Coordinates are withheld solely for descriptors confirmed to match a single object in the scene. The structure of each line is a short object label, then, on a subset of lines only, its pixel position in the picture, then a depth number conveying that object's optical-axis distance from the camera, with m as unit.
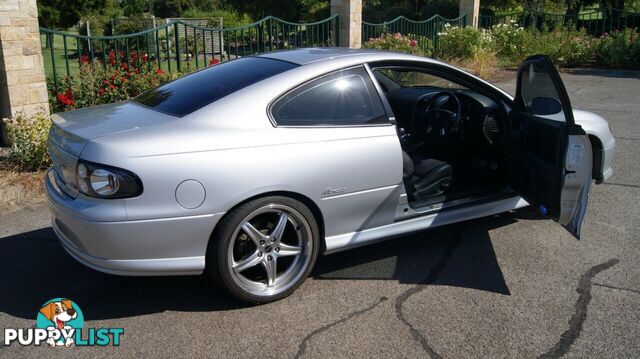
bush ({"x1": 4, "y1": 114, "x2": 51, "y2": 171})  6.32
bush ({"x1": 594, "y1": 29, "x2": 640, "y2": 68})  16.99
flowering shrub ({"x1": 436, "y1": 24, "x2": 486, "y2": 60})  16.34
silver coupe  3.27
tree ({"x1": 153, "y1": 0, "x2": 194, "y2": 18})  65.31
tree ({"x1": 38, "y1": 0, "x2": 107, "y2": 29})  33.78
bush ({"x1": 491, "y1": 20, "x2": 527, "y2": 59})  17.64
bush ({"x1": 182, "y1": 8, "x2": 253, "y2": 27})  31.77
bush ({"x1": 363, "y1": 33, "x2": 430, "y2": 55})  14.23
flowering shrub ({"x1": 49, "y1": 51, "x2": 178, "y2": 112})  7.54
